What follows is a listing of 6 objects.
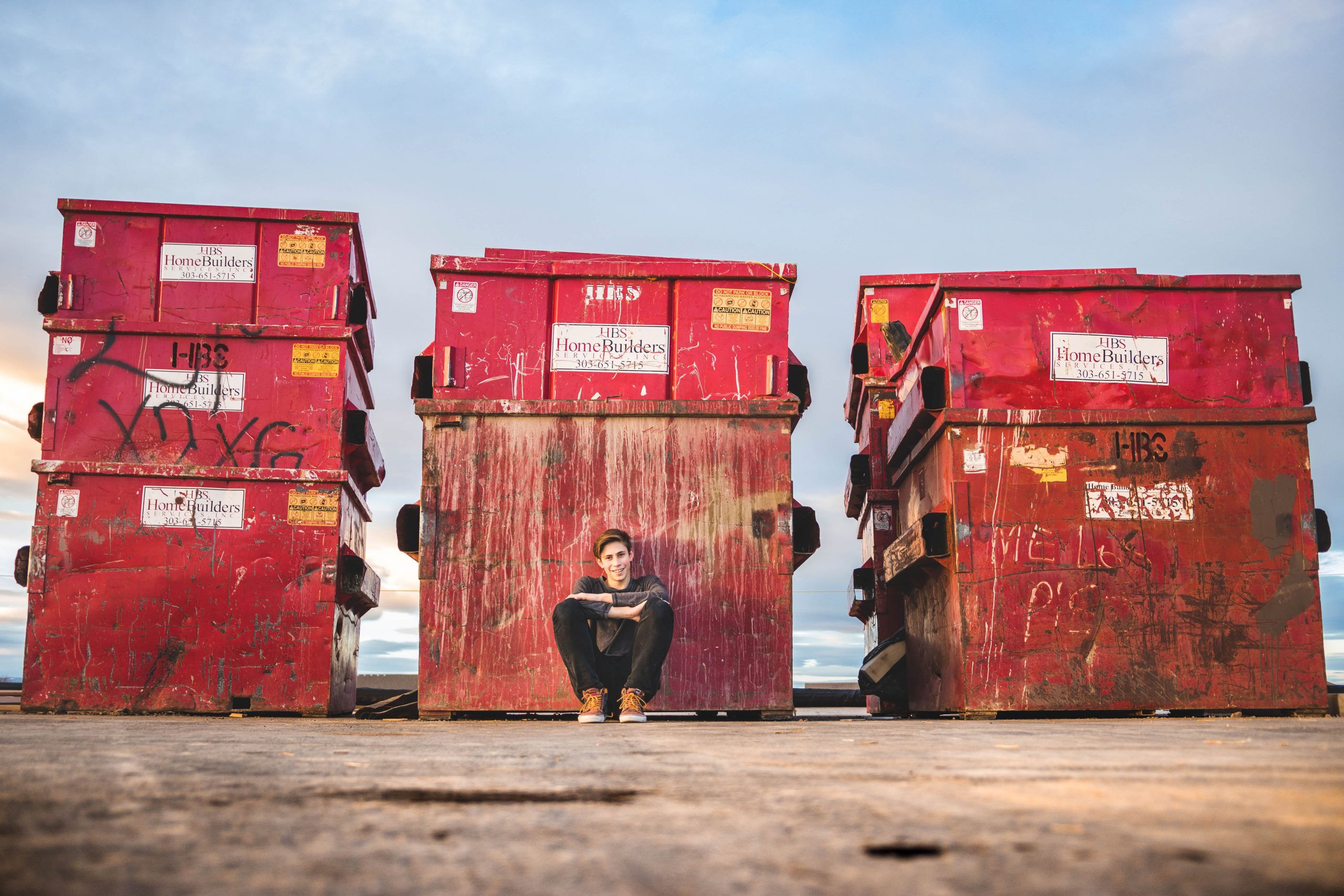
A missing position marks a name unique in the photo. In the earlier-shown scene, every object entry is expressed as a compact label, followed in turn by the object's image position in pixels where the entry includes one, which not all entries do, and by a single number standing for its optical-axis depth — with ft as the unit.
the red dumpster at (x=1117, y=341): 20.27
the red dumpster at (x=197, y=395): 22.00
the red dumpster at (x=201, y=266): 22.62
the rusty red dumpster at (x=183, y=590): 21.03
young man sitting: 18.57
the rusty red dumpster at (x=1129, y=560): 19.07
